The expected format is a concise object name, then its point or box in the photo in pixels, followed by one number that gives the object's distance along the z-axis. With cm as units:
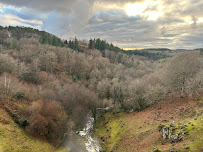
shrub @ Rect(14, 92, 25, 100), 4796
